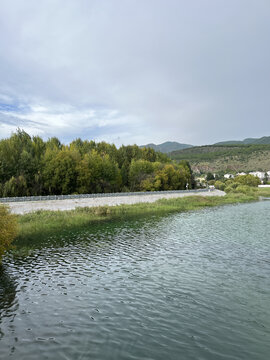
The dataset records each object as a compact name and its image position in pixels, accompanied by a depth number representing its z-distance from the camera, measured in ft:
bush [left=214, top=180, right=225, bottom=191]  411.13
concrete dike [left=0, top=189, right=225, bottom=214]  131.34
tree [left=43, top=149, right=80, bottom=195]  192.24
